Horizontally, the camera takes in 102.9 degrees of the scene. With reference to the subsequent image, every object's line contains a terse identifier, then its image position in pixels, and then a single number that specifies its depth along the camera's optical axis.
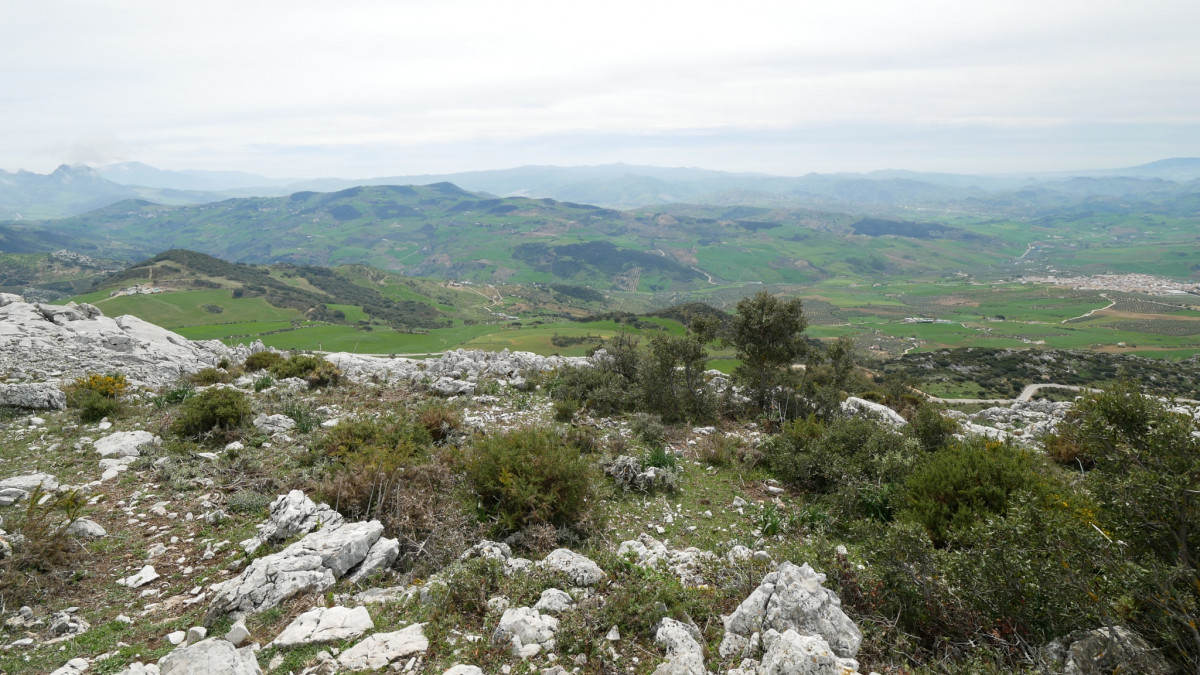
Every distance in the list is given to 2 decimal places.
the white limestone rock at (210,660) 5.17
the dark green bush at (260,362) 22.08
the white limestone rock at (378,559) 7.55
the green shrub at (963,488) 8.56
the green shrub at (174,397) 15.15
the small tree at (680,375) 18.94
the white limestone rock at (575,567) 7.36
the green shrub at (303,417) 14.03
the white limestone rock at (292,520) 8.30
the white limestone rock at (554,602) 6.65
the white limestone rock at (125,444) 11.55
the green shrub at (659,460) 13.07
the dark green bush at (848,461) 10.69
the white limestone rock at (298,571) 6.69
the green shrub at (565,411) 17.73
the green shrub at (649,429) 15.73
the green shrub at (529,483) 9.19
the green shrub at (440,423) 14.14
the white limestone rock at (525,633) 5.97
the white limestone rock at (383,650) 5.71
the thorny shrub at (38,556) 6.81
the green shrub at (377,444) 9.80
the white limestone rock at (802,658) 5.06
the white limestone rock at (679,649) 5.42
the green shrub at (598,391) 19.05
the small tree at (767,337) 19.45
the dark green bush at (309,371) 20.41
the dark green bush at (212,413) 12.86
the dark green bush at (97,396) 13.75
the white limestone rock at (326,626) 6.04
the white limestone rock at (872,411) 19.02
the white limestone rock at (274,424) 13.70
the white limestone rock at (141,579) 7.39
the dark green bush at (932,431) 15.27
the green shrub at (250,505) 9.55
